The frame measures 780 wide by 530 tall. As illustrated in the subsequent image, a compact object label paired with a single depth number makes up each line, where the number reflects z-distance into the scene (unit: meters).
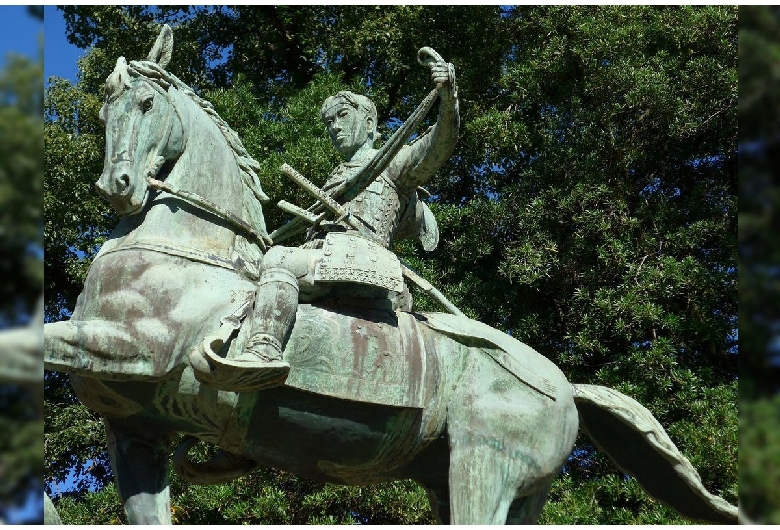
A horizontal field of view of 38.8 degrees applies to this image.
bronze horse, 4.83
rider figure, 4.74
